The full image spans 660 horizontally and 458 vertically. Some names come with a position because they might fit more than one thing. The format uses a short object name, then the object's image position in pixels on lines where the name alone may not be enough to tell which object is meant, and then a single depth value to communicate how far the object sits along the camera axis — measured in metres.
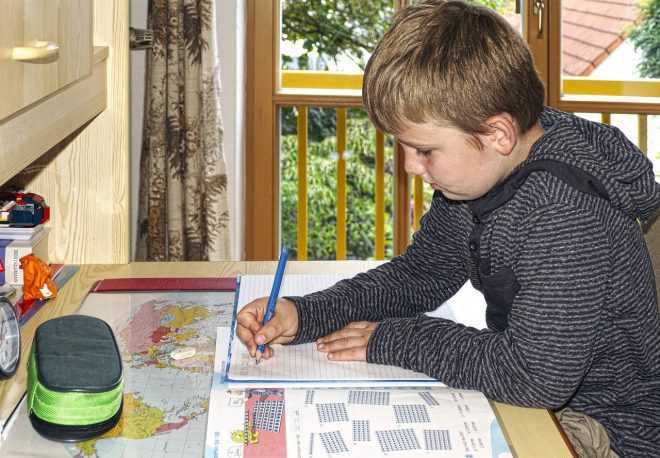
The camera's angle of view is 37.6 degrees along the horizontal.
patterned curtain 2.60
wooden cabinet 1.52
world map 0.88
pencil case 0.87
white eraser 1.10
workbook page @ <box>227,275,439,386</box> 1.02
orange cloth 1.31
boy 0.99
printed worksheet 0.86
